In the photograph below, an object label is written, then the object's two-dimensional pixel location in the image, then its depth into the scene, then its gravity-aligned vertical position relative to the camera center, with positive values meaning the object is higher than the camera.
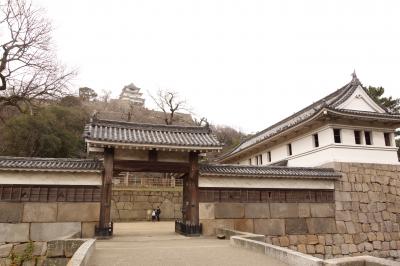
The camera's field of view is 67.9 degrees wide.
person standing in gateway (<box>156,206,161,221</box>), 24.03 -1.16
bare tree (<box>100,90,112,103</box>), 64.00 +21.70
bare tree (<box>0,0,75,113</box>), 18.47 +8.02
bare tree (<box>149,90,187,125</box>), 41.41 +13.31
